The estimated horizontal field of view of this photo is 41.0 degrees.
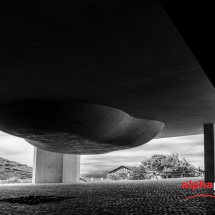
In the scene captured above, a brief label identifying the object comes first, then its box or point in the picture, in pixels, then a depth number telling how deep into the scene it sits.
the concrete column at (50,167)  27.06
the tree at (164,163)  52.62
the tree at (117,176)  54.84
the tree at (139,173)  53.25
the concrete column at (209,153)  18.97
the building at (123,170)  57.87
